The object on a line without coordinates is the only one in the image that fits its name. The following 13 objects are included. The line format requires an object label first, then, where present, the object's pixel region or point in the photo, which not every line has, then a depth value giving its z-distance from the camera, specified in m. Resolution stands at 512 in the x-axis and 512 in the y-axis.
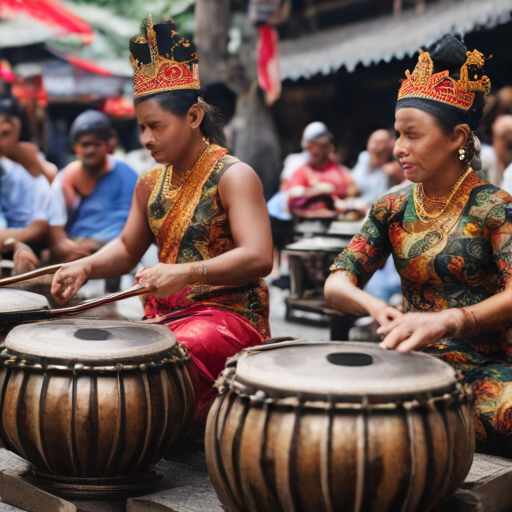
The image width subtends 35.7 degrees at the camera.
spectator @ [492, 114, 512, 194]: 6.11
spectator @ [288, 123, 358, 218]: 8.38
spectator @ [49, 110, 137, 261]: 6.91
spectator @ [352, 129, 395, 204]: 8.84
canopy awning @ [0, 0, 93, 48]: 13.27
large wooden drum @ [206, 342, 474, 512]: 2.18
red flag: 12.83
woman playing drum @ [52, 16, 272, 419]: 3.24
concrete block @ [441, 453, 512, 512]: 2.56
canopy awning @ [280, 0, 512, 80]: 8.99
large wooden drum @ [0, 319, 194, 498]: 2.75
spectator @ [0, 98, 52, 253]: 6.17
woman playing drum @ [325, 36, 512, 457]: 2.90
